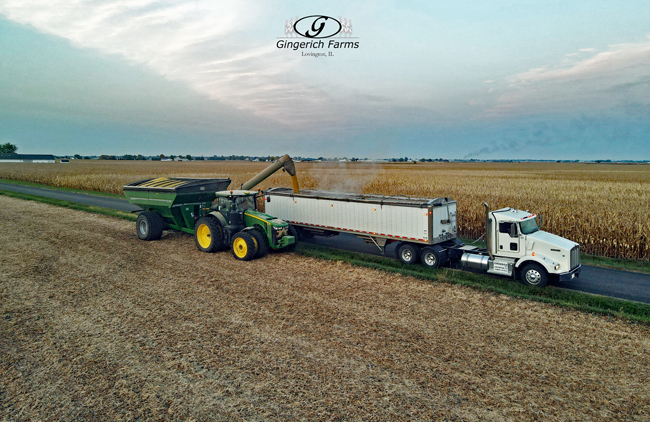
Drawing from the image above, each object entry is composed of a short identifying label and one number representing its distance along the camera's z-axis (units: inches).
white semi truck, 442.9
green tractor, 554.3
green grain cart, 563.2
